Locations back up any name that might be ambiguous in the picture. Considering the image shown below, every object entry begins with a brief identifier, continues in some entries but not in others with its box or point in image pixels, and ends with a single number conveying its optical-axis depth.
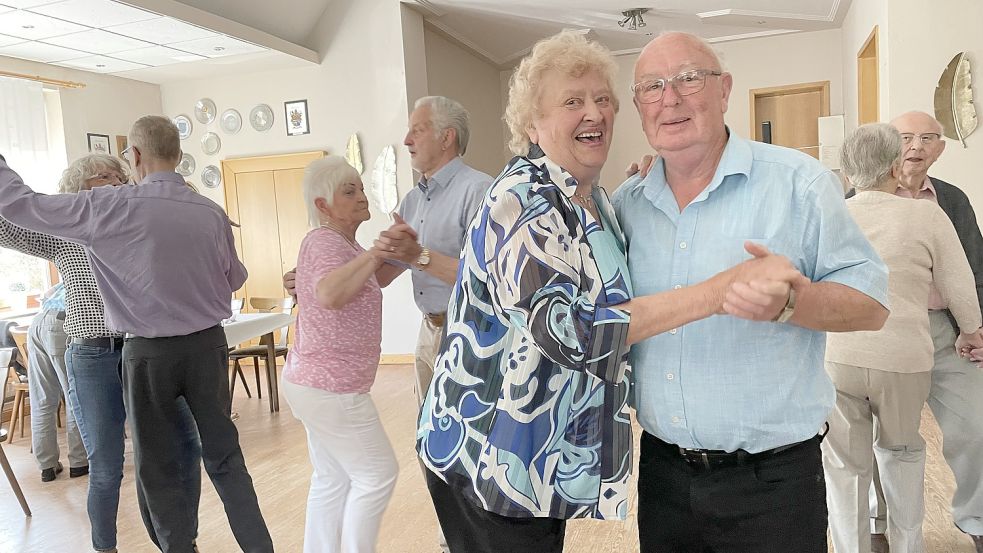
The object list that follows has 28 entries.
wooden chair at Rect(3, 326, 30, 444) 4.77
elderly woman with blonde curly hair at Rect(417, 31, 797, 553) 1.17
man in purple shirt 2.45
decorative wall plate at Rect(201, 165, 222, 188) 7.96
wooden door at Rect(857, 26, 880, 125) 6.56
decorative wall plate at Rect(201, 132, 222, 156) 7.92
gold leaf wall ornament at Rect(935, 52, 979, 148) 4.50
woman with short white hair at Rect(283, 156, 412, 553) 2.21
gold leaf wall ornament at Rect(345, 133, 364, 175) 7.17
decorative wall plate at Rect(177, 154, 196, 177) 8.02
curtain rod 6.22
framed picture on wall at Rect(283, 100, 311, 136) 7.50
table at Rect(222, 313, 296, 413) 4.89
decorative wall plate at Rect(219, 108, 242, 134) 7.80
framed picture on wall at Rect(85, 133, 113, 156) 7.16
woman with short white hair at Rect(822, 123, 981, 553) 2.26
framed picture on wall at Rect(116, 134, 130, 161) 7.45
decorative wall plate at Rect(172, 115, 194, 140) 8.02
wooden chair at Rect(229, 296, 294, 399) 5.78
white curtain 6.29
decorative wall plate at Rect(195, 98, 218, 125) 7.89
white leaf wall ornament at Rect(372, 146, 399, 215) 7.04
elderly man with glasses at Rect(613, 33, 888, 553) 1.30
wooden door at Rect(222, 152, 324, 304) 7.67
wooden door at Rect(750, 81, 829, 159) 9.03
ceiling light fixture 7.38
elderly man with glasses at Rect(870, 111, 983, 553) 2.49
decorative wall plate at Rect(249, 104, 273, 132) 7.64
